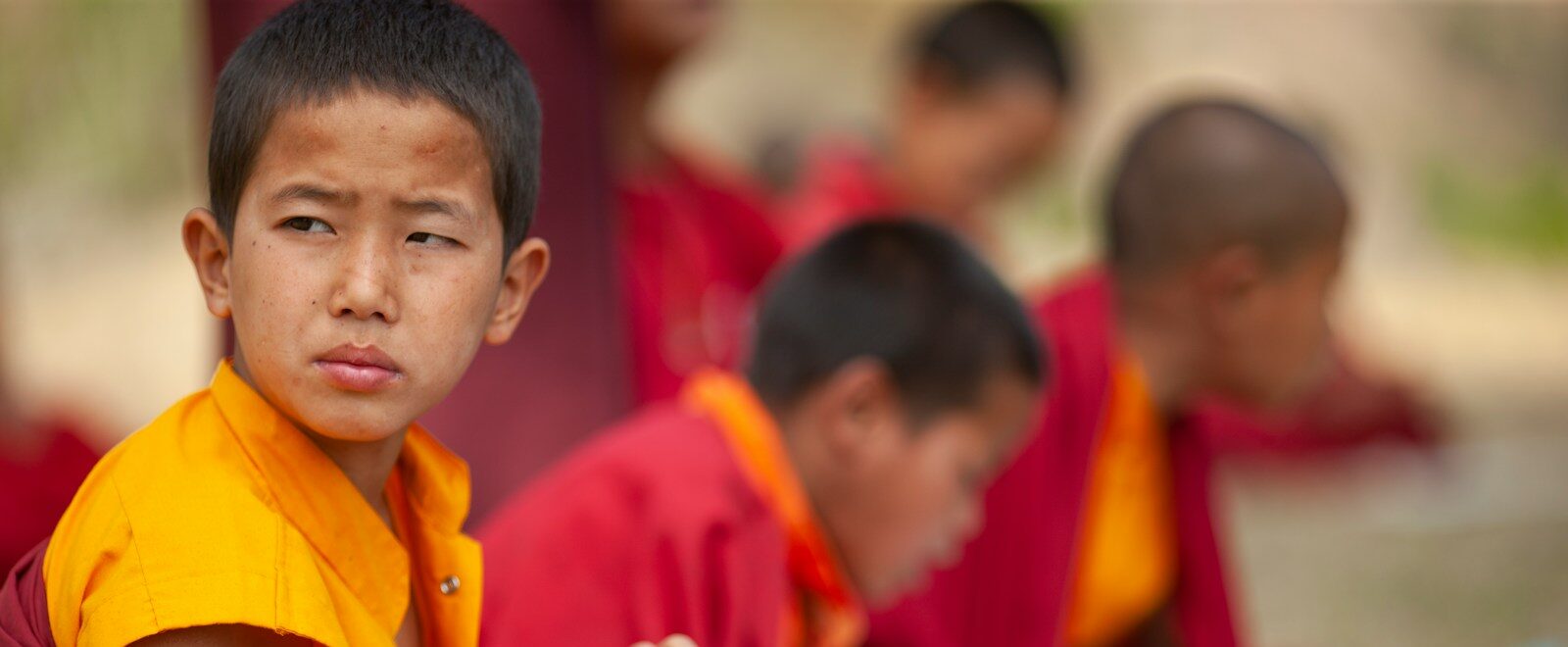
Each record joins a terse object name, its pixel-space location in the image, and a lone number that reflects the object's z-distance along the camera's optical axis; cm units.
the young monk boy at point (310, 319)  198
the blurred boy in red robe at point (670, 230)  571
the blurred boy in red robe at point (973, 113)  790
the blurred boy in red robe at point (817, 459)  342
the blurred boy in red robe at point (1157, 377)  514
